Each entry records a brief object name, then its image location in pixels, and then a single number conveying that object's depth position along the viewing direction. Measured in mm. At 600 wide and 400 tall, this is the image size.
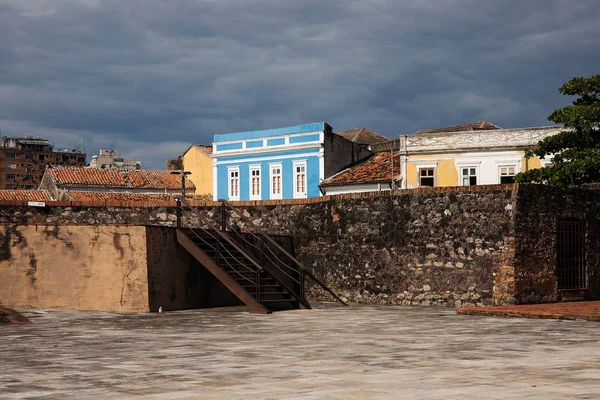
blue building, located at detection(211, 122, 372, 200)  44750
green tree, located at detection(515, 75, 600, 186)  25516
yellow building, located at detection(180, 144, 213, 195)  55312
